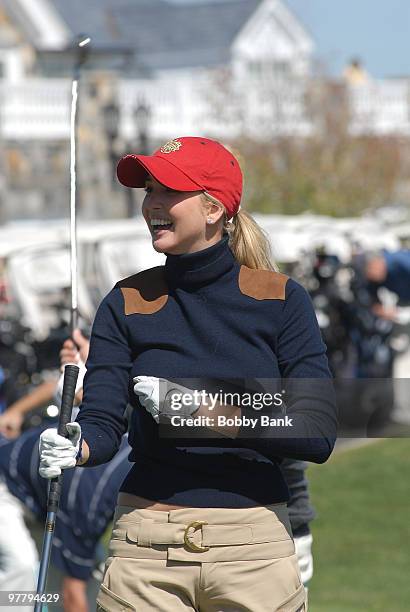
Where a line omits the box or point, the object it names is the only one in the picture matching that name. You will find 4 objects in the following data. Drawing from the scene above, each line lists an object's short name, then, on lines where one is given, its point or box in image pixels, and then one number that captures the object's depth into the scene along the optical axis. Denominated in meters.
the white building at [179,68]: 64.00
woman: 6.22
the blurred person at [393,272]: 23.22
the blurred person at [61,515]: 10.10
